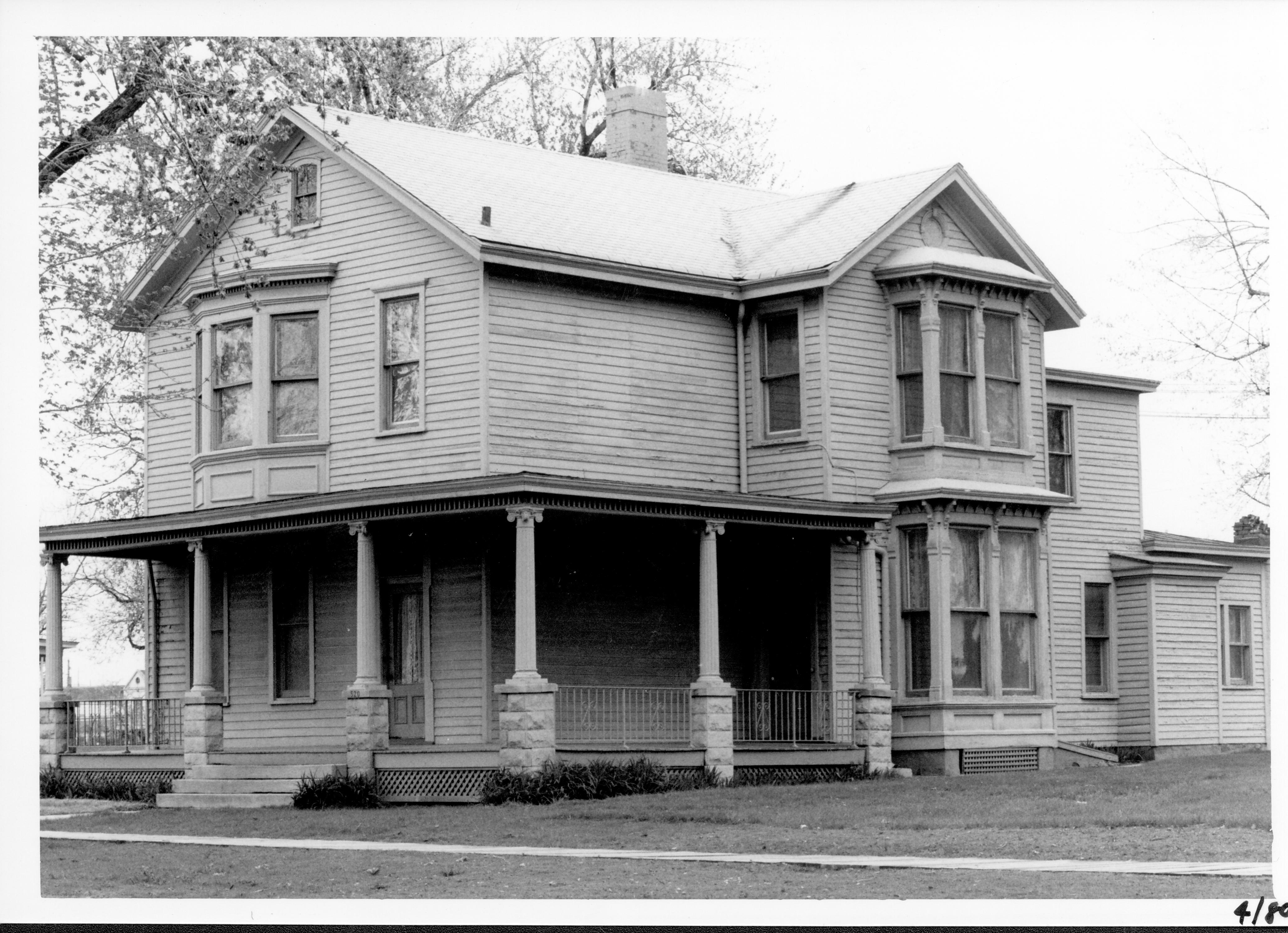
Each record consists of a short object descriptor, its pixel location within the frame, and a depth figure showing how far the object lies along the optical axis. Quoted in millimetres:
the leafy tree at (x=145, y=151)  21203
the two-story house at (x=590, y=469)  26438
